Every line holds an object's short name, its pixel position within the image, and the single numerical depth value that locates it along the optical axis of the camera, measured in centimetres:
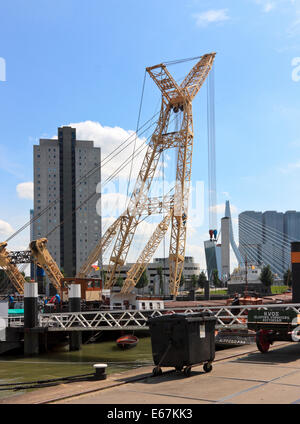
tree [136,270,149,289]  12638
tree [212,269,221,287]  16411
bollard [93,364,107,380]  1237
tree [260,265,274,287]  11719
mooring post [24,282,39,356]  3008
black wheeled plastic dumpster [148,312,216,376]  1220
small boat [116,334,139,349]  3178
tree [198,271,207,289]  13611
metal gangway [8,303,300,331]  2572
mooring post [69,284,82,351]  3106
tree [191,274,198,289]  14105
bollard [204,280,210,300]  7556
